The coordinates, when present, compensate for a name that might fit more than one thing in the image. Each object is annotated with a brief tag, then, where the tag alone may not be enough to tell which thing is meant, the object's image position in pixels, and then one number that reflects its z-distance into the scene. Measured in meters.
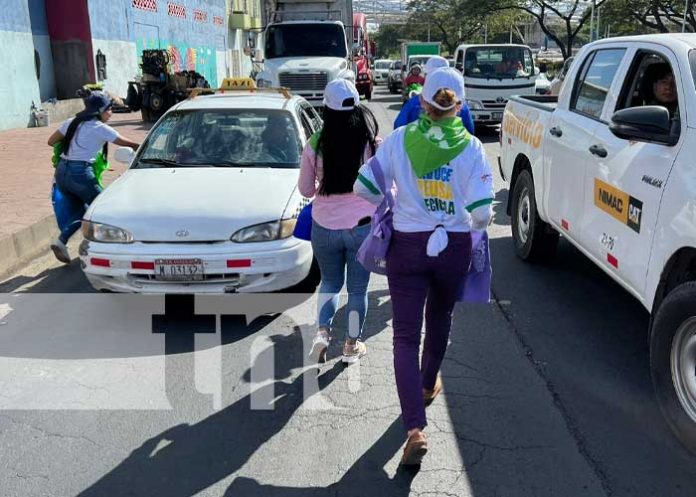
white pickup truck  3.52
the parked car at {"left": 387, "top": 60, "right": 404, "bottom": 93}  37.94
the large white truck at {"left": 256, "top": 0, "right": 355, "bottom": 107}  18.05
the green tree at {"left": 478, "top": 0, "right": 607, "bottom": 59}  34.12
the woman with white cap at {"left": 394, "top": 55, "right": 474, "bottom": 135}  5.84
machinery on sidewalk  20.19
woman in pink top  4.21
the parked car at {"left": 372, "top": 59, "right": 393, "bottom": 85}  55.38
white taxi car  5.05
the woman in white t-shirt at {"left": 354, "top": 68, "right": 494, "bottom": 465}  3.27
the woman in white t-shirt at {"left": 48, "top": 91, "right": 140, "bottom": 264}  6.62
